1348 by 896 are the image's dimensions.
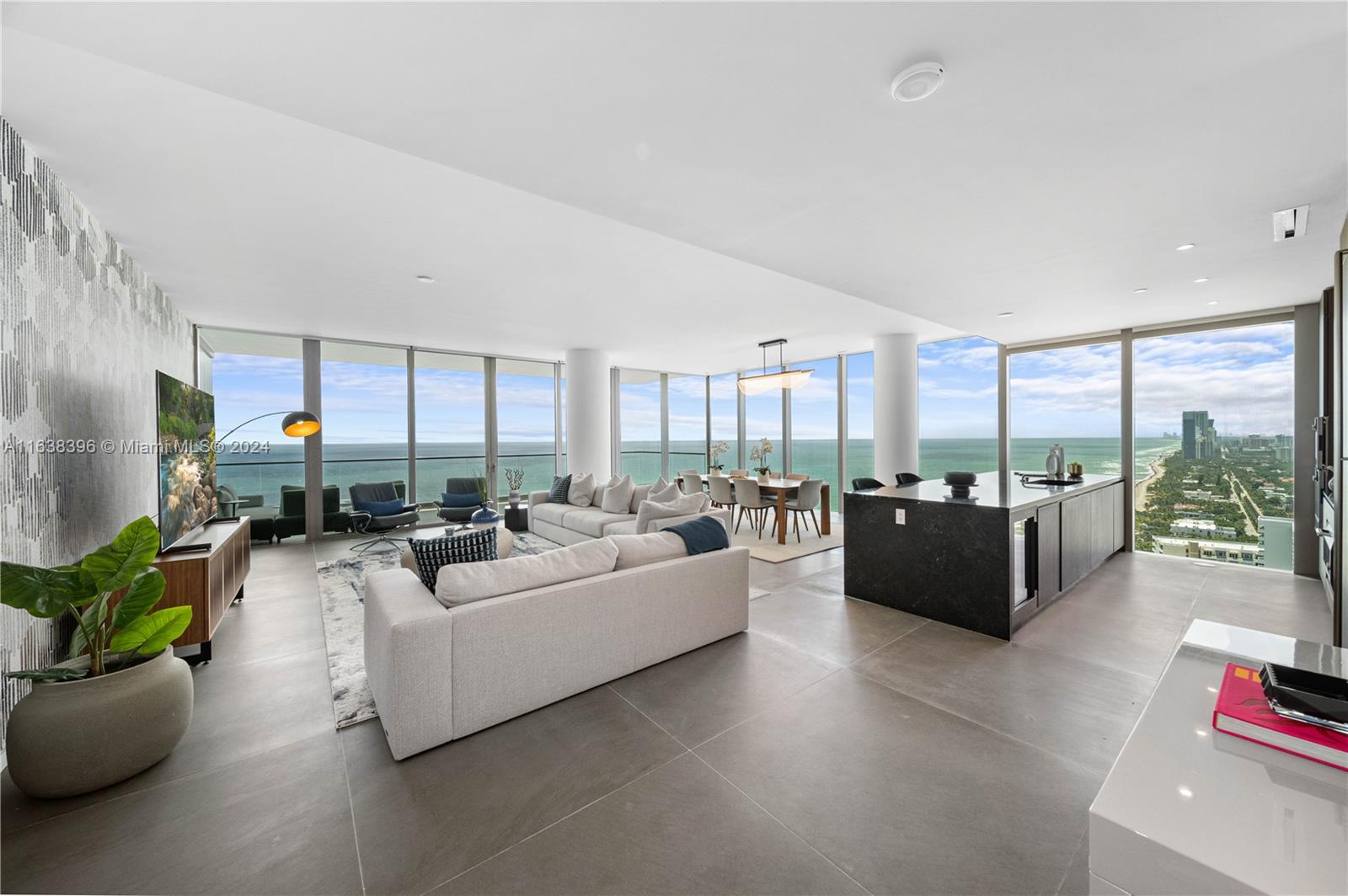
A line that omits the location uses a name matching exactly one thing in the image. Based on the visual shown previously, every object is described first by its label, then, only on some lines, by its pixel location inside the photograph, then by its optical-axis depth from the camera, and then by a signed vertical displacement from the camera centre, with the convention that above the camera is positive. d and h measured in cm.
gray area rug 260 -123
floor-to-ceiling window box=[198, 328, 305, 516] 665 +66
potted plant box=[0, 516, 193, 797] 186 -91
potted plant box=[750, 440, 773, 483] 888 -14
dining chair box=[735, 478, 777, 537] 656 -68
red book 73 -44
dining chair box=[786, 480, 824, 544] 630 -66
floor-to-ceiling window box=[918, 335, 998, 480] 688 +51
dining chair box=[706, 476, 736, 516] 693 -62
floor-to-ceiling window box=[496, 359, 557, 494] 845 +41
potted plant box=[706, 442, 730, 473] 839 -11
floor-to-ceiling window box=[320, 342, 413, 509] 725 +52
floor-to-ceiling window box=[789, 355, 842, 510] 872 +32
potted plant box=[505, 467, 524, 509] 716 -49
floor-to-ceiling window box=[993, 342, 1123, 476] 588 +43
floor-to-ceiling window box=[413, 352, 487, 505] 768 +41
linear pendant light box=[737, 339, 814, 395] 649 +81
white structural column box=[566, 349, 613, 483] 793 +52
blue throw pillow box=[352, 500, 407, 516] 631 -75
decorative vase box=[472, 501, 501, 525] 508 -70
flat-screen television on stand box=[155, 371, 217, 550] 324 -9
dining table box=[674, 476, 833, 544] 624 -62
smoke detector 163 +117
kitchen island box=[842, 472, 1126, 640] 337 -77
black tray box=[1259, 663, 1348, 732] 80 -41
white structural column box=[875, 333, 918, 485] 694 +57
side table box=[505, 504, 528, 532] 718 -101
